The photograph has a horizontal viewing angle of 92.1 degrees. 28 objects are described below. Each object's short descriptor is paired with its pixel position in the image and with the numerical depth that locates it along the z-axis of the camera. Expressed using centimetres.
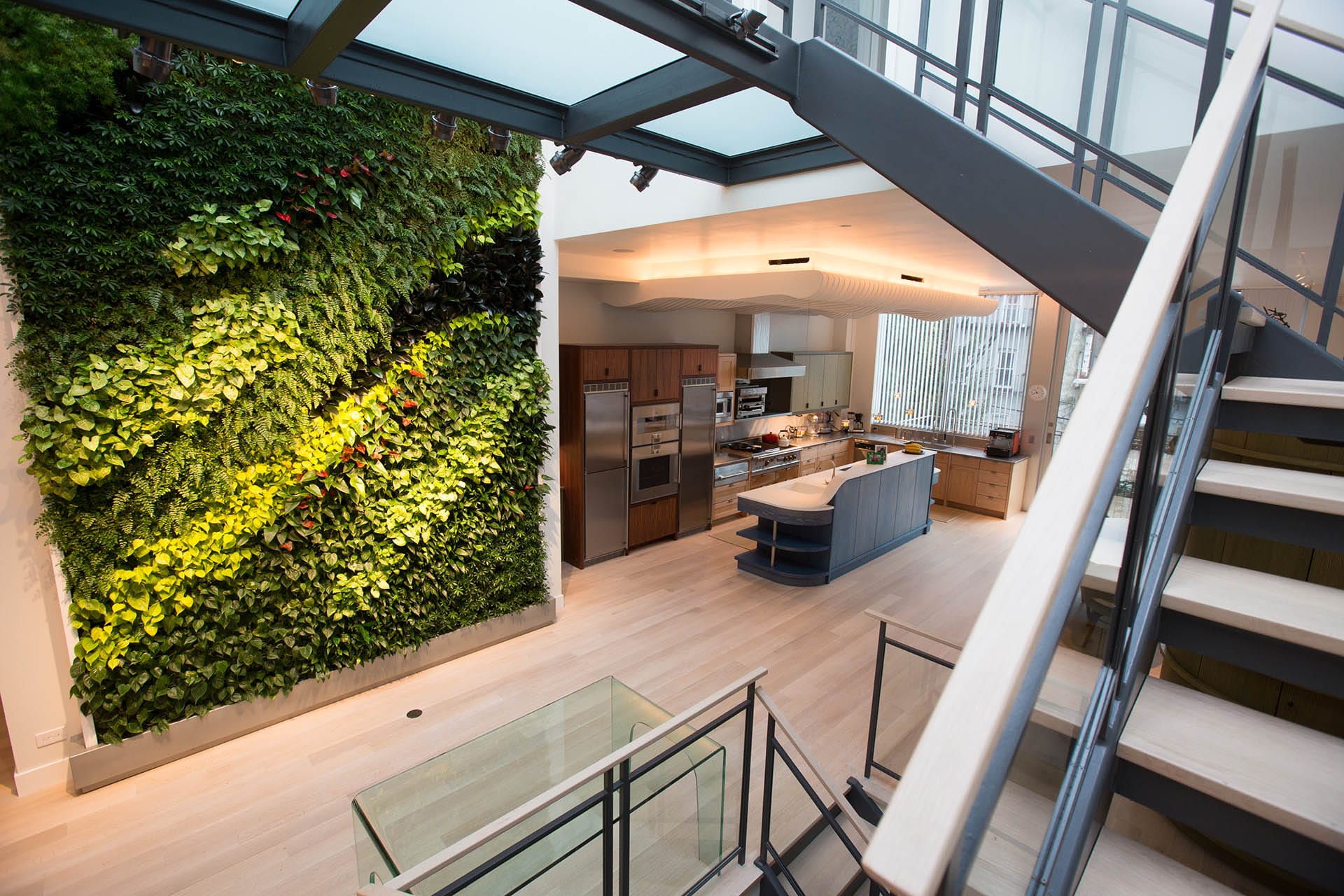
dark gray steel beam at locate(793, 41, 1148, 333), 175
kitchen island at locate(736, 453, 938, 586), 619
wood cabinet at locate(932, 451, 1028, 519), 847
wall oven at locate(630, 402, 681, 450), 658
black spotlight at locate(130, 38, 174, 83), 200
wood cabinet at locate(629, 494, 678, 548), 690
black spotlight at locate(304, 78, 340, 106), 233
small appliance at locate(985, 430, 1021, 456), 849
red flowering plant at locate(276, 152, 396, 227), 341
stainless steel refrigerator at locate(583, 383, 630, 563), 619
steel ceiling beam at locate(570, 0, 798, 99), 172
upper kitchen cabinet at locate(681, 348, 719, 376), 700
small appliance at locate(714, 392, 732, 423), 803
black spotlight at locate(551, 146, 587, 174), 292
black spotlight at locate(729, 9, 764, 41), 188
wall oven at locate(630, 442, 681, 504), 670
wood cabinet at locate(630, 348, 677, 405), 649
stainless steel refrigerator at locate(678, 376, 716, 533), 714
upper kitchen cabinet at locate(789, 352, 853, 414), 921
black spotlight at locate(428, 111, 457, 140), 266
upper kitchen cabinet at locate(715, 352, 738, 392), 801
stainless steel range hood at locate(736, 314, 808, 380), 835
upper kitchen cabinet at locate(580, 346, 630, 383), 603
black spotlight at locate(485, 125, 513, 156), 280
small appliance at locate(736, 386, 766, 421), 829
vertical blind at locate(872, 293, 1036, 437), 871
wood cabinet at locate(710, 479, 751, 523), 789
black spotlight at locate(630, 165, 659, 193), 320
